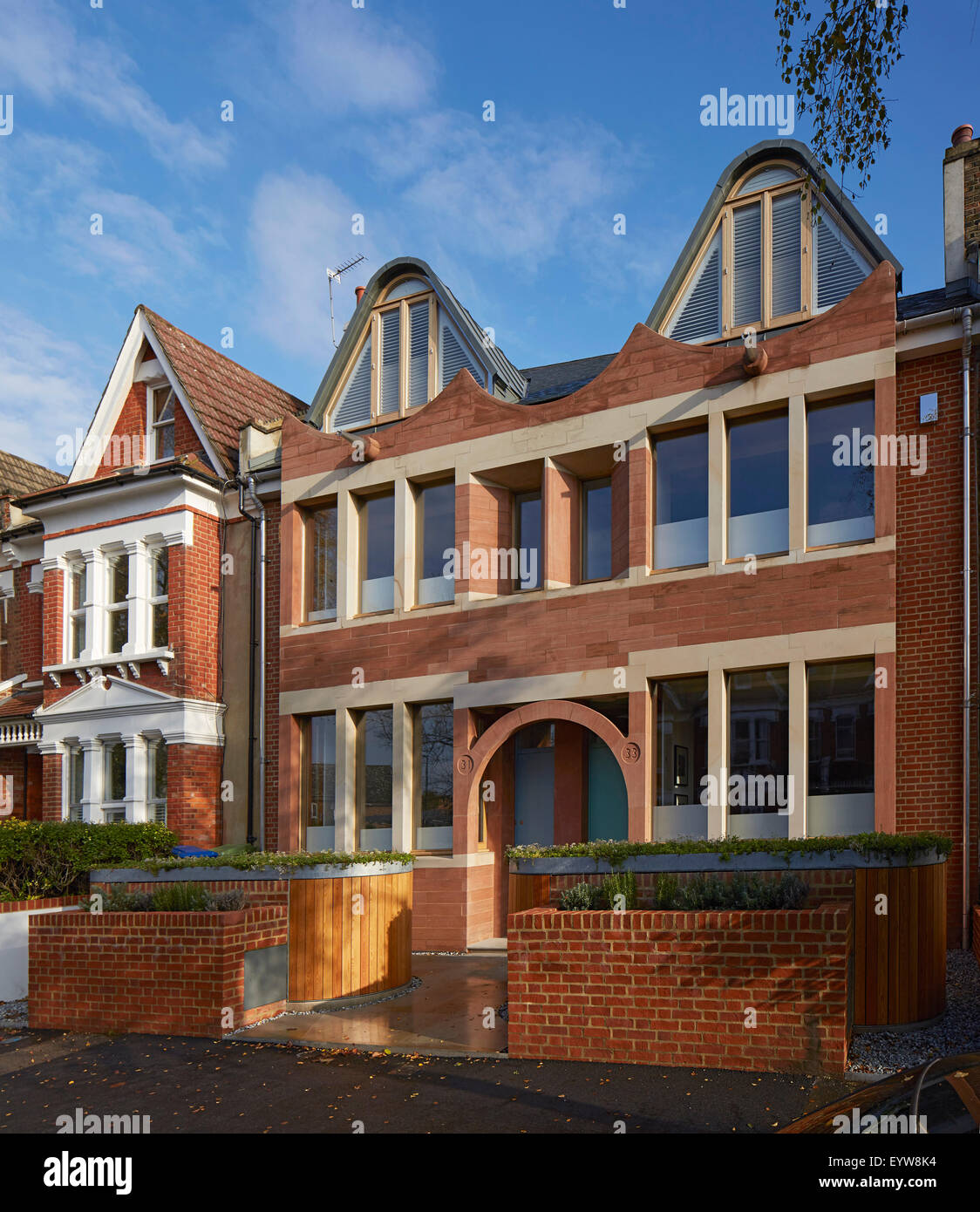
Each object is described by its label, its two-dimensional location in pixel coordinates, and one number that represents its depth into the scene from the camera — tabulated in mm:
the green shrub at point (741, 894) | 8008
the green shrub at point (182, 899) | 10414
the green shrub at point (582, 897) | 8531
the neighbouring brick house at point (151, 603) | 18328
